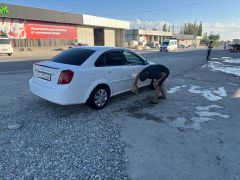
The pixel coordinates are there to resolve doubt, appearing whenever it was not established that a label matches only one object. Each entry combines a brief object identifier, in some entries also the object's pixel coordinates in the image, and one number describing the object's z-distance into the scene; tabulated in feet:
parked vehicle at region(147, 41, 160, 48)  217.31
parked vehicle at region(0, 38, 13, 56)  80.43
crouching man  20.13
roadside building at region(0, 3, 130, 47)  107.76
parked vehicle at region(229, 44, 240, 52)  142.92
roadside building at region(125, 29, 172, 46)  218.59
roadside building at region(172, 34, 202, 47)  309.49
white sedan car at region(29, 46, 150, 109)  16.10
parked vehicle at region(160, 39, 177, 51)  140.69
